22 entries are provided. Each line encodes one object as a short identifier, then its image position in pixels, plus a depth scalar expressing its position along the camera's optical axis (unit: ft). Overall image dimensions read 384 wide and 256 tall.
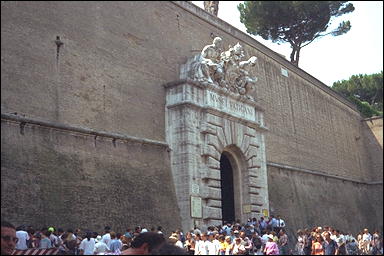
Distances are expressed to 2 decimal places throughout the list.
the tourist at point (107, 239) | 29.71
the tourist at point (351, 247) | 39.50
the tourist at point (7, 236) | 11.95
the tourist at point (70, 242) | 27.99
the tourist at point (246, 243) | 33.99
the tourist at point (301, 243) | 38.84
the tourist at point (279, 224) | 45.14
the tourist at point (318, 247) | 34.65
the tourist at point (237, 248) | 33.27
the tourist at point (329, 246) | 35.29
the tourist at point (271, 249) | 32.89
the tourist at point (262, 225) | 44.43
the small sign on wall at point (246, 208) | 49.42
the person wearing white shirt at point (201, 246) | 32.30
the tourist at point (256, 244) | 35.14
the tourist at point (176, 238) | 31.28
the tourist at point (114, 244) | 29.25
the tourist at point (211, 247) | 31.99
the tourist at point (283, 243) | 37.92
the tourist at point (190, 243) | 34.53
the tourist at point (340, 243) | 35.13
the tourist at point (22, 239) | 27.20
